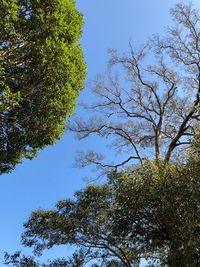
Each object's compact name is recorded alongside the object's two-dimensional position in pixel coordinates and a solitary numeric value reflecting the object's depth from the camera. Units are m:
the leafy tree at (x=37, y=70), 5.27
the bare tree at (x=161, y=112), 9.16
